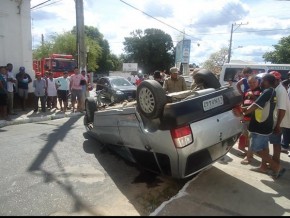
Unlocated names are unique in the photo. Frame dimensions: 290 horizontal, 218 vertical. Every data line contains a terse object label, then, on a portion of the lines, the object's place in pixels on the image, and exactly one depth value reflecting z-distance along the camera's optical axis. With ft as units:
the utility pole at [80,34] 41.42
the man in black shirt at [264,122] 14.69
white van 41.24
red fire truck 77.20
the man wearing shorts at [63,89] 38.91
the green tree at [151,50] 214.07
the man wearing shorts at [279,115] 15.06
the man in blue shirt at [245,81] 21.62
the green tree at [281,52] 148.05
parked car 47.16
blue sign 70.99
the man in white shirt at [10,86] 32.73
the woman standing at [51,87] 38.52
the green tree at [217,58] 188.75
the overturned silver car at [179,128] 11.87
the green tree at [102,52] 204.44
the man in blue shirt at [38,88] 36.73
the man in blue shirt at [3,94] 30.98
